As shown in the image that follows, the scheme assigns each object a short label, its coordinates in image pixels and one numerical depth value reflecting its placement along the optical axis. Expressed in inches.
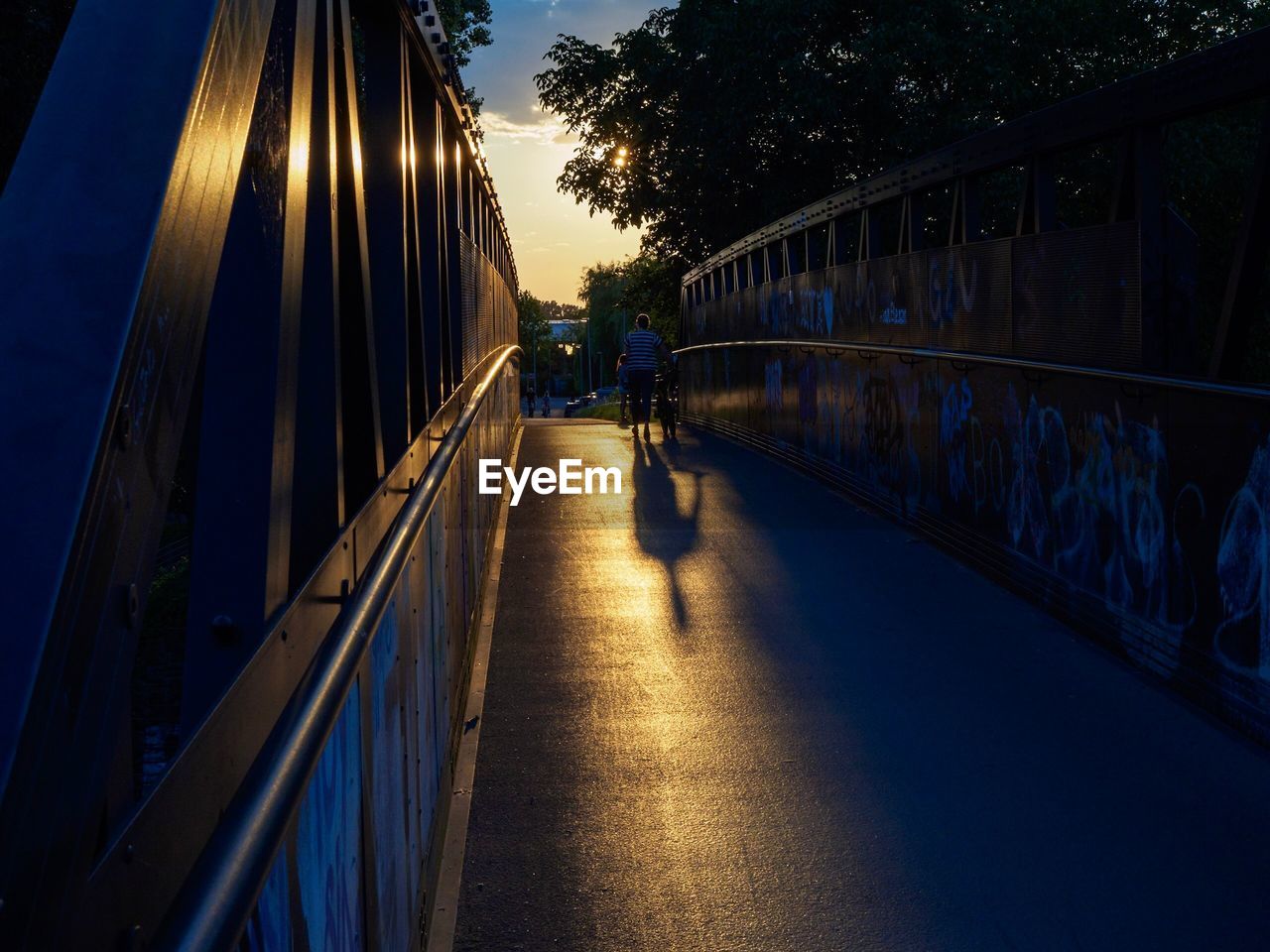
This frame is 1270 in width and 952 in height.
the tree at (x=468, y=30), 1102.4
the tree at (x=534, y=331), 4970.5
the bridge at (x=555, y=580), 52.2
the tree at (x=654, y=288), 1423.5
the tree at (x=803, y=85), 1121.4
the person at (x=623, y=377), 800.9
